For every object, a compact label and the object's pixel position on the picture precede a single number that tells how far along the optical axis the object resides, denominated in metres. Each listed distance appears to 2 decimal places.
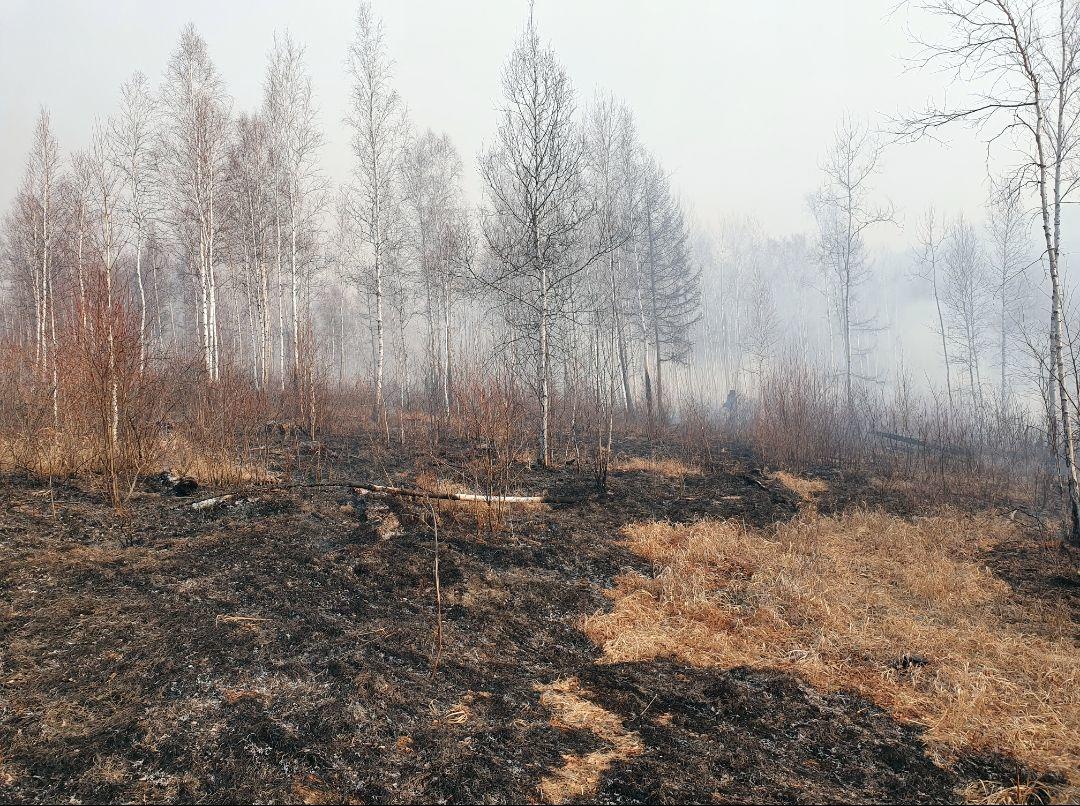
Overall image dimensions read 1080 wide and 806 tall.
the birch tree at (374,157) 15.18
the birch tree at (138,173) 14.79
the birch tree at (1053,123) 6.29
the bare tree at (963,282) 24.47
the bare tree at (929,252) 24.73
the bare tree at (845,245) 20.52
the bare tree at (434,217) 20.30
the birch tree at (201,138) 13.99
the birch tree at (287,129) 16.16
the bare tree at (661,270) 21.36
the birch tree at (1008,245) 22.03
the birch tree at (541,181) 9.77
